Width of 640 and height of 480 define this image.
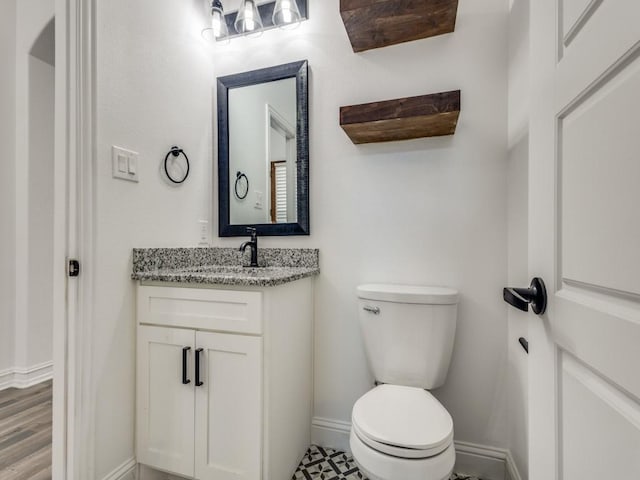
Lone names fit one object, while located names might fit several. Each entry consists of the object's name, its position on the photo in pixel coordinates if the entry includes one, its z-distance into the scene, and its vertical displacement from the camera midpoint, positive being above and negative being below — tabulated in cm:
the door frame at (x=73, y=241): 111 -1
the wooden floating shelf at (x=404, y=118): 122 +51
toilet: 95 -53
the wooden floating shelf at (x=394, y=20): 124 +95
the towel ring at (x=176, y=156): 150 +40
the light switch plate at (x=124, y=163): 123 +31
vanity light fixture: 162 +121
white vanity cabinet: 114 -56
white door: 39 +1
